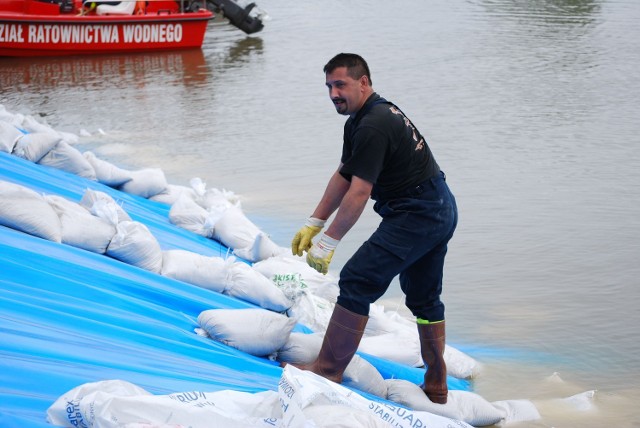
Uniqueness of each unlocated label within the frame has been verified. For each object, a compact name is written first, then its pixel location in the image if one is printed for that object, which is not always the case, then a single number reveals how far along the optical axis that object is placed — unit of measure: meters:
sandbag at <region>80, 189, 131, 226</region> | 9.43
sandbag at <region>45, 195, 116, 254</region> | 8.91
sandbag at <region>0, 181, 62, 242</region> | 8.57
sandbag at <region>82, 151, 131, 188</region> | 13.26
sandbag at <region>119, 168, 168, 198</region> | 13.42
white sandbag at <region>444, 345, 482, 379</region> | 9.07
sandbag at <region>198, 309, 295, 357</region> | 7.63
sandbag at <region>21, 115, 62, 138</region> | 15.24
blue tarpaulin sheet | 5.97
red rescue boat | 30.13
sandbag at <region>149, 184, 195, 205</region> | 13.55
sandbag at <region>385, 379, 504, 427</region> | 7.66
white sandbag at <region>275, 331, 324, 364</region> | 7.76
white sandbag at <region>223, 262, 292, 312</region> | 9.18
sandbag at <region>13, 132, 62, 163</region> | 12.40
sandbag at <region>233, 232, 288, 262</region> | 11.23
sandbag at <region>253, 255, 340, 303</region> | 10.43
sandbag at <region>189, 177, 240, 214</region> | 13.69
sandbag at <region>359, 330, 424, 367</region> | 8.94
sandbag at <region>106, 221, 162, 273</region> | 9.12
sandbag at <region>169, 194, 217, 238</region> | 12.03
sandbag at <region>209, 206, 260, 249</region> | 11.73
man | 6.84
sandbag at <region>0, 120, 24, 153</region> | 12.31
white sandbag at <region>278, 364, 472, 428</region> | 5.14
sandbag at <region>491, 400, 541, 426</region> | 8.26
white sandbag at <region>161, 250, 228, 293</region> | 9.27
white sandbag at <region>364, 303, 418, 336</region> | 9.68
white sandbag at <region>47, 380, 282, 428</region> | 4.98
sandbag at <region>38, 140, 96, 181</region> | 12.80
